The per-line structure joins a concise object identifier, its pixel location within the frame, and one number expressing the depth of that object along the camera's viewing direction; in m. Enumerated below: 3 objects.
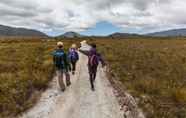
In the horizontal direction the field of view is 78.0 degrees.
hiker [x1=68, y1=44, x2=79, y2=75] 7.49
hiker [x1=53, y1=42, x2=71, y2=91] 5.55
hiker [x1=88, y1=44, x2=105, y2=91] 5.75
